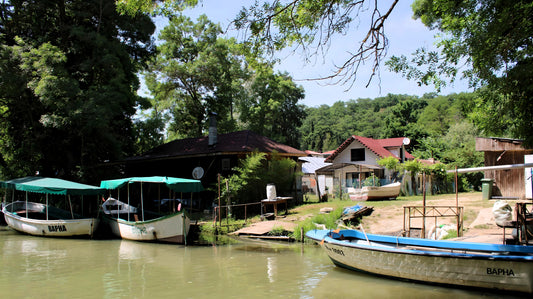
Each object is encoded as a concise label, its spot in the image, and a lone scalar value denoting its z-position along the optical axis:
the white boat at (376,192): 20.83
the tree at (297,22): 7.87
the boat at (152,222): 15.63
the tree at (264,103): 35.66
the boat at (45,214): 17.61
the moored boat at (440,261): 8.16
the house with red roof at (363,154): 28.93
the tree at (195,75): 31.12
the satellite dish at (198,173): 22.14
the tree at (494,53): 7.30
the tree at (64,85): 20.67
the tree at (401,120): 45.44
